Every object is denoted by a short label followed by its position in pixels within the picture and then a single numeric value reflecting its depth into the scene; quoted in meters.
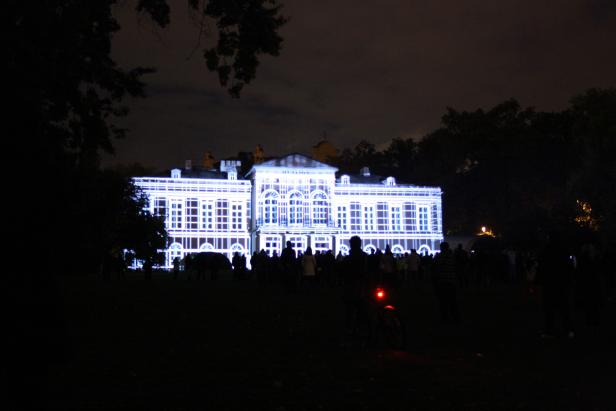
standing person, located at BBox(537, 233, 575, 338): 12.22
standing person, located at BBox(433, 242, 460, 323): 14.70
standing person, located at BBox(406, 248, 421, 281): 36.25
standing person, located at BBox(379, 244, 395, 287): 22.98
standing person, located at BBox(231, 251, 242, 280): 38.28
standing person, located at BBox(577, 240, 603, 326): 14.20
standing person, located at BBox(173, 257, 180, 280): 43.05
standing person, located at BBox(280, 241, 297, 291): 25.19
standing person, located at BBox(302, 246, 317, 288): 27.70
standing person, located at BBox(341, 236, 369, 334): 10.84
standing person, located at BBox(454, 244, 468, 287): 30.04
